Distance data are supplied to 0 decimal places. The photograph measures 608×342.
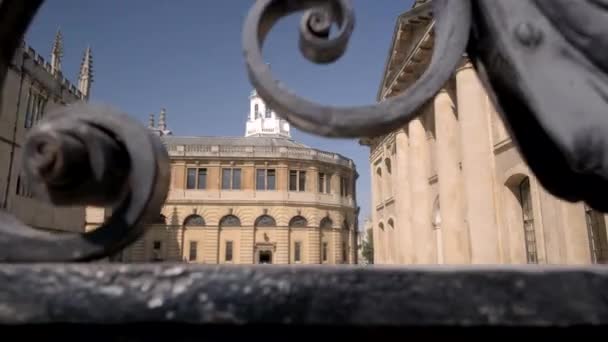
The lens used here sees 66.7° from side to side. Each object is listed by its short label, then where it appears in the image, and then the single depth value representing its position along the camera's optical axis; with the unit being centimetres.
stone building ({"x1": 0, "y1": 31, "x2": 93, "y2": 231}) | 2156
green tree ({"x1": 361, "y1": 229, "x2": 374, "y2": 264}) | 6305
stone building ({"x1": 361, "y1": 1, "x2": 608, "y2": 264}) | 1129
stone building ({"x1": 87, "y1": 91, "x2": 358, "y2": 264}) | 4453
